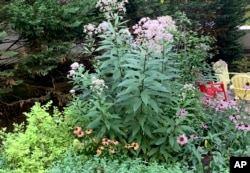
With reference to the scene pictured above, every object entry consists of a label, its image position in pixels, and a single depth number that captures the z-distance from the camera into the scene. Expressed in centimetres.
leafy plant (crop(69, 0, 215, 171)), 290
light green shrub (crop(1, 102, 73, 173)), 301
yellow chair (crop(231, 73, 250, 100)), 524
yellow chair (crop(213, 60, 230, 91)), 600
